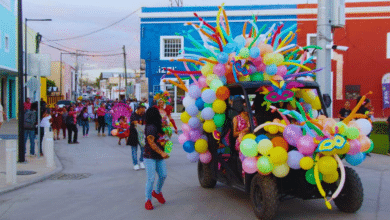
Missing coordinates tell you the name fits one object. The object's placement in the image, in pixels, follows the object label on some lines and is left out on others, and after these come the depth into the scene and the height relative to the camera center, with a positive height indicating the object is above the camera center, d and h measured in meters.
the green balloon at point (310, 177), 6.38 -1.12
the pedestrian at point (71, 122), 19.27 -1.21
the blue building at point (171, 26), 32.16 +4.79
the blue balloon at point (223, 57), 8.05 +0.65
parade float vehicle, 6.33 -0.48
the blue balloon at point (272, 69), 7.81 +0.44
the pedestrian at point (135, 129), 11.83 -0.91
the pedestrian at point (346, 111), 14.25 -0.47
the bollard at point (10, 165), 9.68 -1.51
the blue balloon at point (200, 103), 8.58 -0.16
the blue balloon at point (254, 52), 7.75 +0.72
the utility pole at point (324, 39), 14.44 +1.78
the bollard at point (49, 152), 12.44 -1.59
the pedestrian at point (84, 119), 22.54 -1.29
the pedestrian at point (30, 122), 13.84 -0.88
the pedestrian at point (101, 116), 23.50 -1.16
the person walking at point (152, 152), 7.50 -0.93
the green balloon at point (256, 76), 8.05 +0.33
